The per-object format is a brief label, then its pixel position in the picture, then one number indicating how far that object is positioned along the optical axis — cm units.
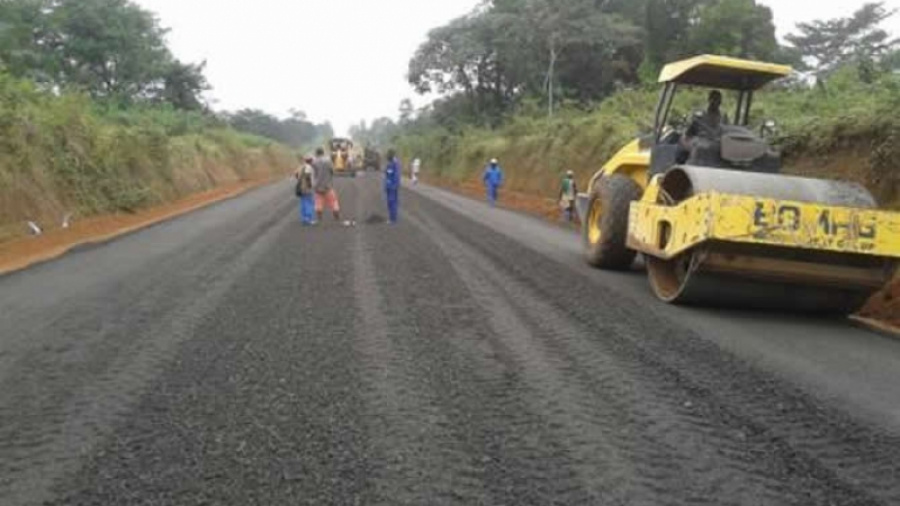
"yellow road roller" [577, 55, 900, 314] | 731
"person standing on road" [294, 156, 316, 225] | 1664
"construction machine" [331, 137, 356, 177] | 4356
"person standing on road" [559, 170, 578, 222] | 1917
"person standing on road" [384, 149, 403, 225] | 1695
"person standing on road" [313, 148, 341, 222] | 1712
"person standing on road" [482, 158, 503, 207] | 2541
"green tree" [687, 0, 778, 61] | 3509
